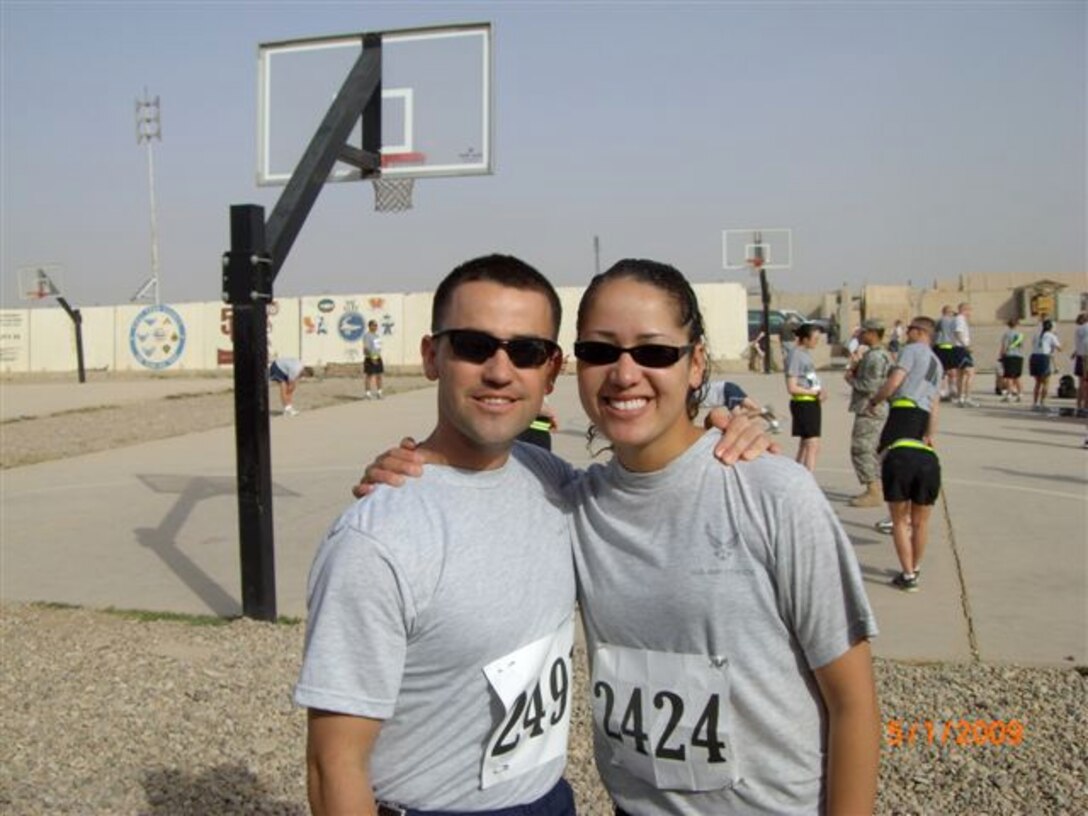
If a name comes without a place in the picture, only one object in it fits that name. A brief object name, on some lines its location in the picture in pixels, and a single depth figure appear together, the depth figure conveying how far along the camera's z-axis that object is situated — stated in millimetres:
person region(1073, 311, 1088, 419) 15898
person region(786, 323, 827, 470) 9820
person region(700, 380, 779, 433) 6721
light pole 56500
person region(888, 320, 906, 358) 19597
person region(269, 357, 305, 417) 18578
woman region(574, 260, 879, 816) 1868
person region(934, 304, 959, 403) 18203
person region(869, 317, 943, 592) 6445
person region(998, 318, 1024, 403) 18766
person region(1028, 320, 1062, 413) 17438
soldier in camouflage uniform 9062
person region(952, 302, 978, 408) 18234
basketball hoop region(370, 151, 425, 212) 8953
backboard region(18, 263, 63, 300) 34375
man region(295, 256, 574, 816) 1757
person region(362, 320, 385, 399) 21953
